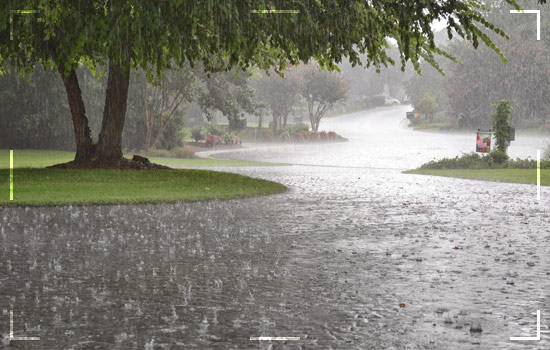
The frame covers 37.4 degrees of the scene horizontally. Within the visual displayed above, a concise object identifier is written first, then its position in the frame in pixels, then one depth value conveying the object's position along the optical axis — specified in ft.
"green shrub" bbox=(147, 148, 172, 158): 139.74
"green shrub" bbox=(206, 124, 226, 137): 186.23
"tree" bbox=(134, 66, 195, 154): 142.92
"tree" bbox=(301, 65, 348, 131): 228.22
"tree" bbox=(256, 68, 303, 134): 235.20
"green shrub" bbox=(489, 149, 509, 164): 98.68
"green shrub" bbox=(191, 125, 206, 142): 178.29
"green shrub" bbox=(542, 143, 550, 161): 106.42
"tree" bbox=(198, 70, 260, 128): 148.87
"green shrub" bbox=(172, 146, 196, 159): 139.13
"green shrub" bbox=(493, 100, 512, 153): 101.96
